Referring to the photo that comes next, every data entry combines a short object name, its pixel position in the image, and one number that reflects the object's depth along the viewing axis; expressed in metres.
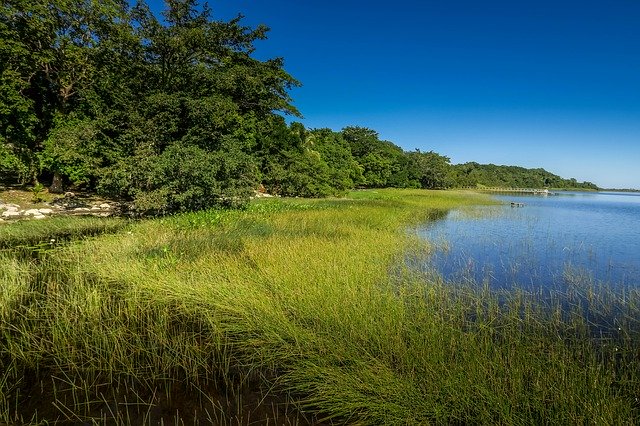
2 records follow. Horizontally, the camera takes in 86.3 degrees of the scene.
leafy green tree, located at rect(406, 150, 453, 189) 83.84
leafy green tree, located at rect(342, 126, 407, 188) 71.06
